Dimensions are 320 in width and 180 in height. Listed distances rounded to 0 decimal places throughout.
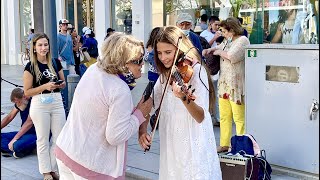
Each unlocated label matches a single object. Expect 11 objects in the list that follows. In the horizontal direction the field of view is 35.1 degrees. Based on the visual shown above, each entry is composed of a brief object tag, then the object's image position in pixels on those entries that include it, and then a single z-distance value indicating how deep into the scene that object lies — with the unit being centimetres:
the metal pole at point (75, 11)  1955
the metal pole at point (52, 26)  757
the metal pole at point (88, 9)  1883
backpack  441
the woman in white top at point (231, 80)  554
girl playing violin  296
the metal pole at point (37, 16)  766
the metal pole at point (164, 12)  1573
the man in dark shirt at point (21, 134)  627
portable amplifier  430
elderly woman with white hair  280
